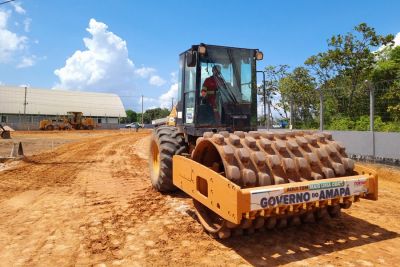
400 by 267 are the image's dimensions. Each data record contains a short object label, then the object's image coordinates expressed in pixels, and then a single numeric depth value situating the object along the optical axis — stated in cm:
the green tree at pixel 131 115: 11521
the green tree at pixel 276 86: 1874
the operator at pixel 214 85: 642
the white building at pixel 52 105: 6462
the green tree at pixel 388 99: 1037
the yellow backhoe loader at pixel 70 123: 4888
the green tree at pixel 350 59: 1886
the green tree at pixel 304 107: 1354
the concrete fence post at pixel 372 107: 1072
